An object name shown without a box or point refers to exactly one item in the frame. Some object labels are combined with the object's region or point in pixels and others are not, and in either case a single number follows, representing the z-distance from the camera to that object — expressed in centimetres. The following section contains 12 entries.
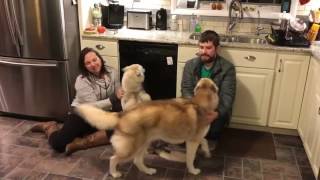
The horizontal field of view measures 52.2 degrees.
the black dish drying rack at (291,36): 287
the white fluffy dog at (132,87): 251
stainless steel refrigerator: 294
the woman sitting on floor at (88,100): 277
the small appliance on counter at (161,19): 350
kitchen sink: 325
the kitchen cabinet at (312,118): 240
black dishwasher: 310
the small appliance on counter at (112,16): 348
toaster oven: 349
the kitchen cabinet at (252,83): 292
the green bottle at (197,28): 348
